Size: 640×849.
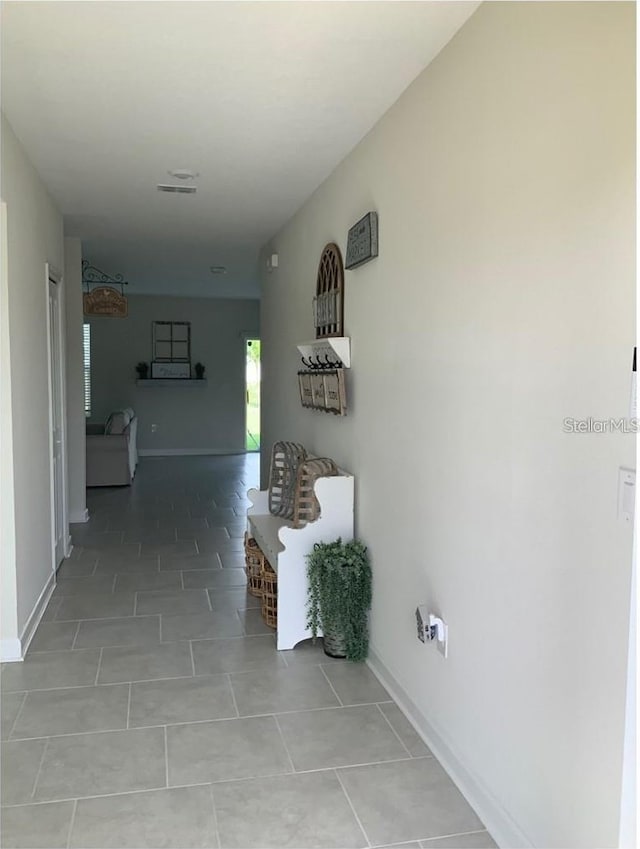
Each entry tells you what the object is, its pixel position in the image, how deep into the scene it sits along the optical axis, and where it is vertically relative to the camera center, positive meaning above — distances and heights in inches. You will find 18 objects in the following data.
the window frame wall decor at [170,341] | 426.9 +26.4
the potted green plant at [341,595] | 125.6 -39.3
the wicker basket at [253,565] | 159.2 -43.1
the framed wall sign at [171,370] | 427.5 +8.1
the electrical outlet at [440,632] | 95.5 -35.1
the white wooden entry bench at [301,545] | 132.4 -31.6
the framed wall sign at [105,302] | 258.8 +30.7
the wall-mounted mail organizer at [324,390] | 138.5 -1.4
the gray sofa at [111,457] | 313.6 -34.5
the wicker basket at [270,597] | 143.9 -45.2
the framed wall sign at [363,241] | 122.5 +26.7
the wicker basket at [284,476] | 164.9 -22.8
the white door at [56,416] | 183.2 -9.2
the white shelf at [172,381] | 425.7 +1.2
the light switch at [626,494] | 58.0 -9.4
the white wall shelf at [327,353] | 139.5 +6.9
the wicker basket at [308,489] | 136.1 -21.4
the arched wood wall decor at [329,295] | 145.7 +19.8
